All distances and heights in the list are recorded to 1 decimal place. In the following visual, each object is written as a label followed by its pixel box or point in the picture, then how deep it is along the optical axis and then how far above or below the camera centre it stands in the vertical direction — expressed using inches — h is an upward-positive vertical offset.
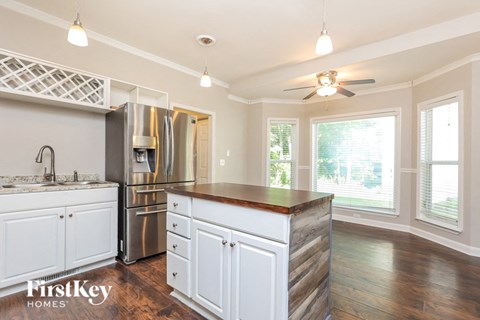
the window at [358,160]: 162.9 +0.7
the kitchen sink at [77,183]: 96.1 -10.2
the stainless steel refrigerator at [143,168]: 101.8 -3.6
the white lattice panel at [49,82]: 84.7 +31.9
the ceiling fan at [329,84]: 125.9 +42.0
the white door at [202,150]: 185.5 +7.9
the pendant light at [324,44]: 66.2 +34.0
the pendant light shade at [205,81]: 96.8 +33.5
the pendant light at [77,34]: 65.0 +35.5
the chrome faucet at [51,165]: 96.2 -2.5
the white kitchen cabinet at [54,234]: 77.5 -28.3
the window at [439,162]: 127.1 -0.4
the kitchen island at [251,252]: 51.4 -23.8
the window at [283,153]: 200.1 +6.6
